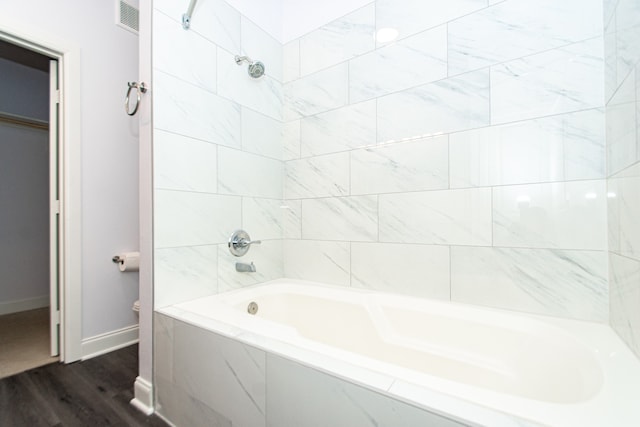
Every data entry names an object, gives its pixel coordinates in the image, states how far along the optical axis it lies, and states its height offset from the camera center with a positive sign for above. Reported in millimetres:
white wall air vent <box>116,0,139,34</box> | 1963 +1484
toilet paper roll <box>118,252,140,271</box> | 1911 -324
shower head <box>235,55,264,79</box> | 1672 +943
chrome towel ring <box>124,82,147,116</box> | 1308 +625
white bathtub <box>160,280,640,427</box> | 571 -457
